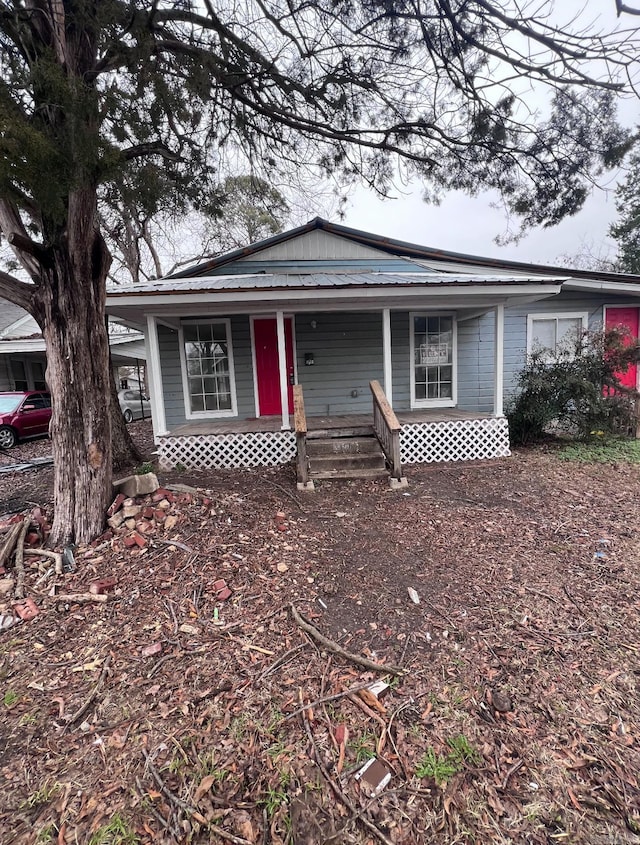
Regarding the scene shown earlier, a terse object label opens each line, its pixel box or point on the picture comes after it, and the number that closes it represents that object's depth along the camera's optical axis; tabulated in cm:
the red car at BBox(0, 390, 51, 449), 1012
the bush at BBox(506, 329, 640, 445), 688
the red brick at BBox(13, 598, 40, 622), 283
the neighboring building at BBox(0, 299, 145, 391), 1351
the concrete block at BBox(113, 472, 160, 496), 411
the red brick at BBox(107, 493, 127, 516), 383
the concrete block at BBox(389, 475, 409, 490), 548
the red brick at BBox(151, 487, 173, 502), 411
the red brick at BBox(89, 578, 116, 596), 304
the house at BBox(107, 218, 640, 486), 661
